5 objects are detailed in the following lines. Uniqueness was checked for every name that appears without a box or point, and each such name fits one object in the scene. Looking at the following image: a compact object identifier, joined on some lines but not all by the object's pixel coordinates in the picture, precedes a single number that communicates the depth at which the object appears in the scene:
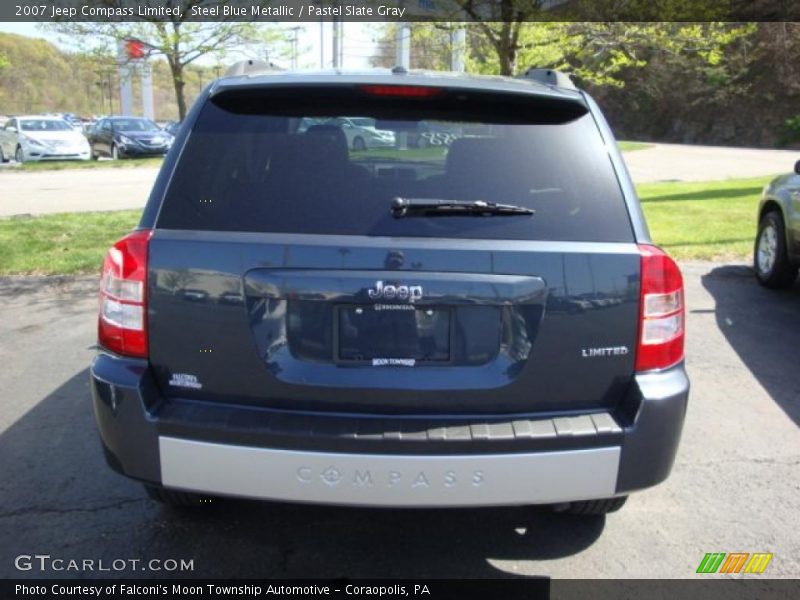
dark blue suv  2.39
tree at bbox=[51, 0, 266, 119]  21.22
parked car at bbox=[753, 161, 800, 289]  6.91
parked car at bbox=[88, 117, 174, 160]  25.17
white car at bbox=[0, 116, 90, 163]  23.59
